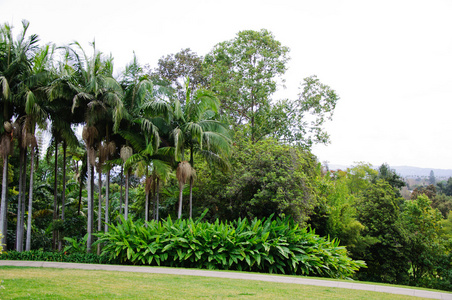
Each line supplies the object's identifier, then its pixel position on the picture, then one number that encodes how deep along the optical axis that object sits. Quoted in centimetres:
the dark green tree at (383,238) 2550
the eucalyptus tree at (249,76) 2367
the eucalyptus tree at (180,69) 2956
